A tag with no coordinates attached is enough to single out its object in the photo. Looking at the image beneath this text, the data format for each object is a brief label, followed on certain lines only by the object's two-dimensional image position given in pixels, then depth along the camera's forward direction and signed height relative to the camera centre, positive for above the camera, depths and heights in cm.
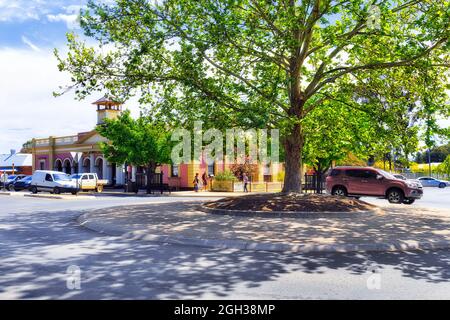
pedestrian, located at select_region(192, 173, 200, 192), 3762 -75
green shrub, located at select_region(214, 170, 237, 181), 3950 -25
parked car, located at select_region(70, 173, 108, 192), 3778 -57
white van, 3359 -54
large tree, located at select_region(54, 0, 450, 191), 1369 +428
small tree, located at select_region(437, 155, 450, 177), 6677 +45
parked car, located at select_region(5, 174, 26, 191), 4531 -66
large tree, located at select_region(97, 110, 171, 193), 3459 +238
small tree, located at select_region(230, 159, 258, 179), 4391 +41
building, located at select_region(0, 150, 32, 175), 7144 +218
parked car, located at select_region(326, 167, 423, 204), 2222 -73
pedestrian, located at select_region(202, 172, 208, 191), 3988 -67
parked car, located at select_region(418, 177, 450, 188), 5178 -143
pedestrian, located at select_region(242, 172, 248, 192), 3728 -68
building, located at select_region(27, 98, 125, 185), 4838 +260
